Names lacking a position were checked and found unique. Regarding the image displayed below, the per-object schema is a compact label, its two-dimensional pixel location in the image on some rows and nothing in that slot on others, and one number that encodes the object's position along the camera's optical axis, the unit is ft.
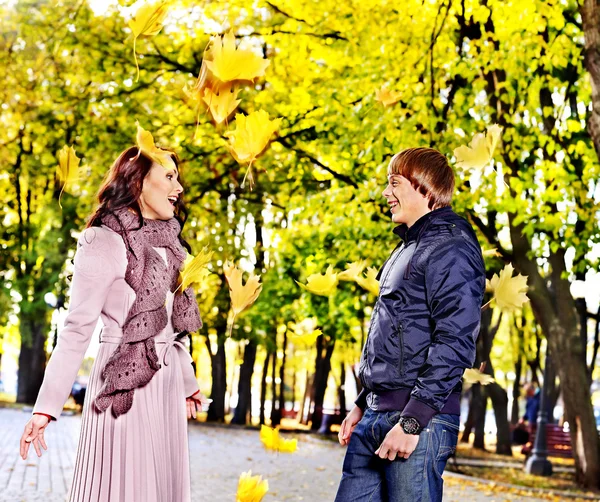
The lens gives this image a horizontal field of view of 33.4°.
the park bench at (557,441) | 74.23
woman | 11.71
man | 11.34
